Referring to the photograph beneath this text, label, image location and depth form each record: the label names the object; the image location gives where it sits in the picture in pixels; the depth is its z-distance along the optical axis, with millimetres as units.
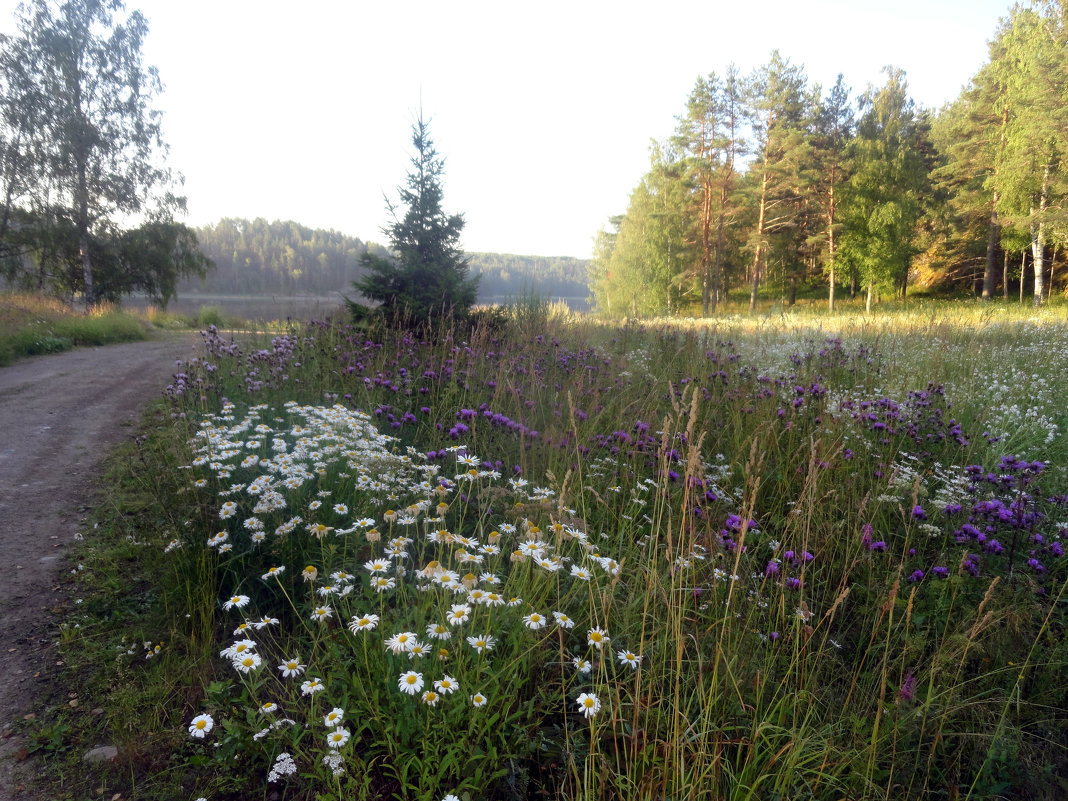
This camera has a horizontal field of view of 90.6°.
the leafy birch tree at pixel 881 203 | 27656
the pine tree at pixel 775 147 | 28031
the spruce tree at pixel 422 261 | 8102
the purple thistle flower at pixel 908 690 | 1811
